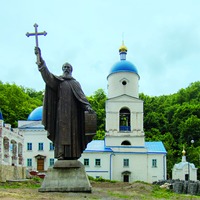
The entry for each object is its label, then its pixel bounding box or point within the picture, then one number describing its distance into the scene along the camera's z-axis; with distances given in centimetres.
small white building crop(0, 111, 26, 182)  2570
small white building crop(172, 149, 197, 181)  3187
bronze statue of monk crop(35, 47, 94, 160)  714
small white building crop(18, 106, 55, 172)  3414
